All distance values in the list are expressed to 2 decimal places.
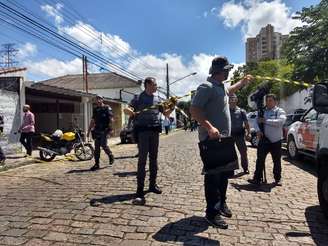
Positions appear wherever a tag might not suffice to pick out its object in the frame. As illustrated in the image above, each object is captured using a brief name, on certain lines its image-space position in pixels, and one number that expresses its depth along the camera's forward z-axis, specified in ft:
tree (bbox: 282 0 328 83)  59.41
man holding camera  24.98
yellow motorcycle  42.63
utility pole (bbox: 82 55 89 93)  111.85
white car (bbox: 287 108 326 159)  33.27
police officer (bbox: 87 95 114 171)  32.96
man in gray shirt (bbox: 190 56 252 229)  16.02
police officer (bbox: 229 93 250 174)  28.35
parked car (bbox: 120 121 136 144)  76.54
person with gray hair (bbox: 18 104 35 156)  44.27
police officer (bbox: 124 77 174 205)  21.06
